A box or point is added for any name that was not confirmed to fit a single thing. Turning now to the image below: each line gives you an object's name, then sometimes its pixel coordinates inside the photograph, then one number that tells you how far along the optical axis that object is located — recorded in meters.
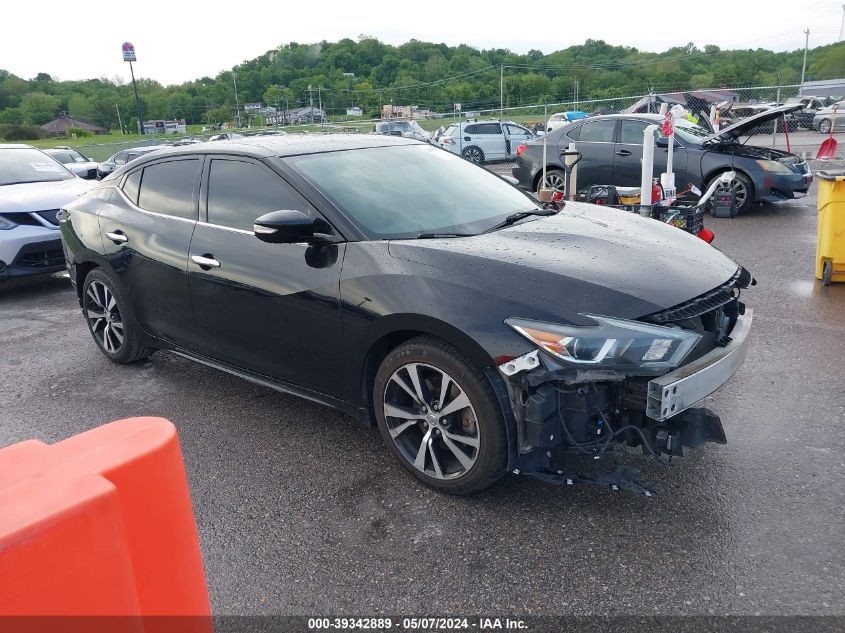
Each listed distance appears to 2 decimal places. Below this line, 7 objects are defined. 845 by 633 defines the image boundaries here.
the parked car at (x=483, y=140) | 22.12
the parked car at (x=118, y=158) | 22.56
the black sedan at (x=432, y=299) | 2.78
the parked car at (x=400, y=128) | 25.98
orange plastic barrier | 1.37
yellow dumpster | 6.27
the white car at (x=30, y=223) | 7.25
